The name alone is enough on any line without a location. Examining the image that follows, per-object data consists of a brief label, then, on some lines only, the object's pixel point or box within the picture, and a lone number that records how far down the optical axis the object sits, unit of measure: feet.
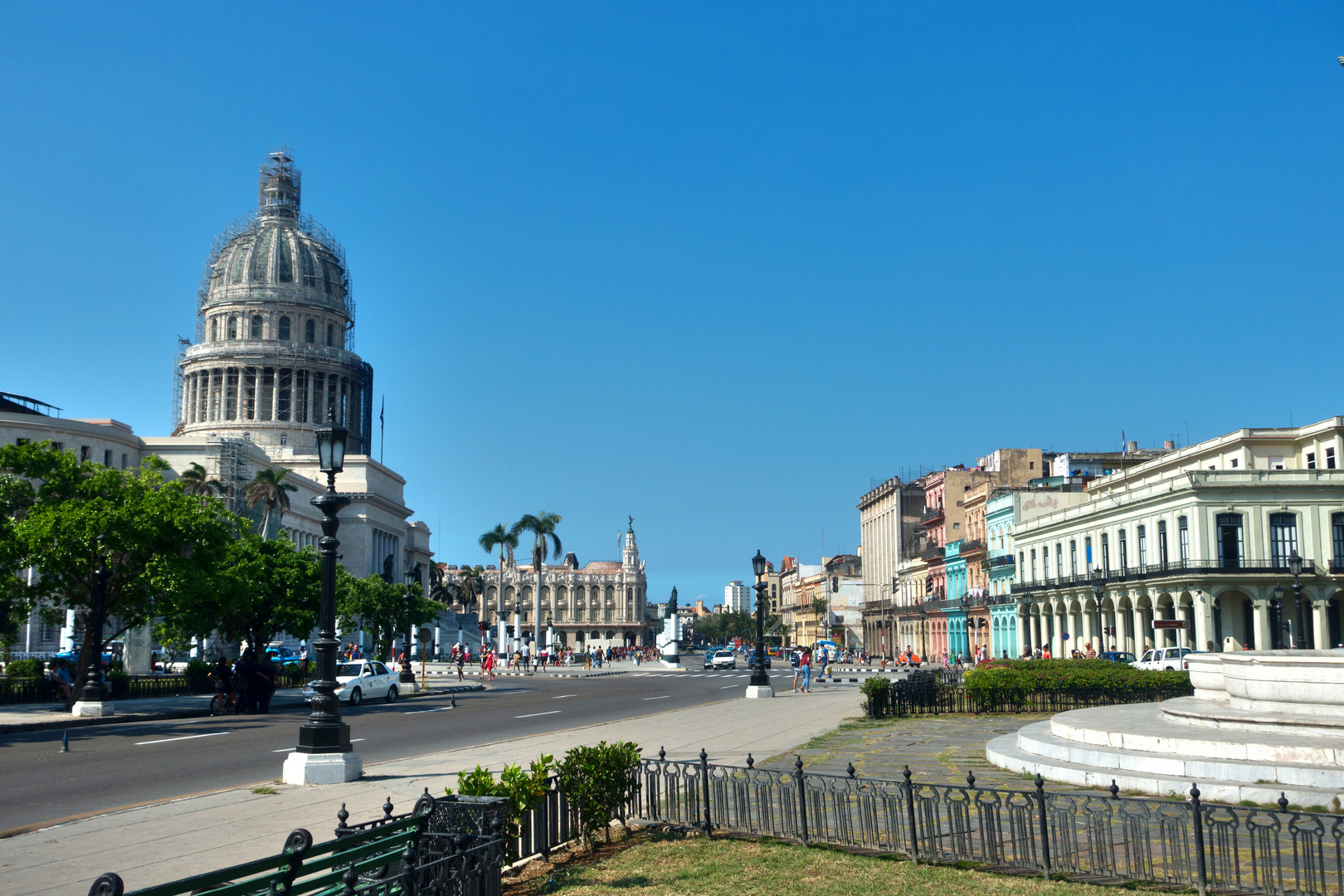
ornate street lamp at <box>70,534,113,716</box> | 94.79
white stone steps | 36.73
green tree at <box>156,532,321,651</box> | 129.39
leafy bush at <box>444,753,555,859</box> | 30.27
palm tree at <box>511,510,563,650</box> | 346.95
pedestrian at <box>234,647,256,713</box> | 103.71
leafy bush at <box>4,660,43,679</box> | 133.69
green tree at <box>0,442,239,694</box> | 96.78
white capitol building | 374.63
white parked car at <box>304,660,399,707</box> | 115.55
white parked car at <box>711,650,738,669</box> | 242.37
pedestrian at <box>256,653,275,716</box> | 104.53
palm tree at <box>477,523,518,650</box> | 348.79
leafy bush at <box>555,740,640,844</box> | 34.53
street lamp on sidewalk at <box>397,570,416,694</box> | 144.25
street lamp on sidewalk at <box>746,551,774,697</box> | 124.36
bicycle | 102.37
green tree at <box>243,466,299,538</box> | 254.68
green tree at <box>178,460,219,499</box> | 223.71
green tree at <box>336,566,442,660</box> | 203.82
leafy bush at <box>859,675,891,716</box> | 86.53
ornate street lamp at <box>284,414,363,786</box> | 48.67
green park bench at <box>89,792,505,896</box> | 20.04
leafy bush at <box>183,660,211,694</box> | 135.03
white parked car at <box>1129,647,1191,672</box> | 125.08
